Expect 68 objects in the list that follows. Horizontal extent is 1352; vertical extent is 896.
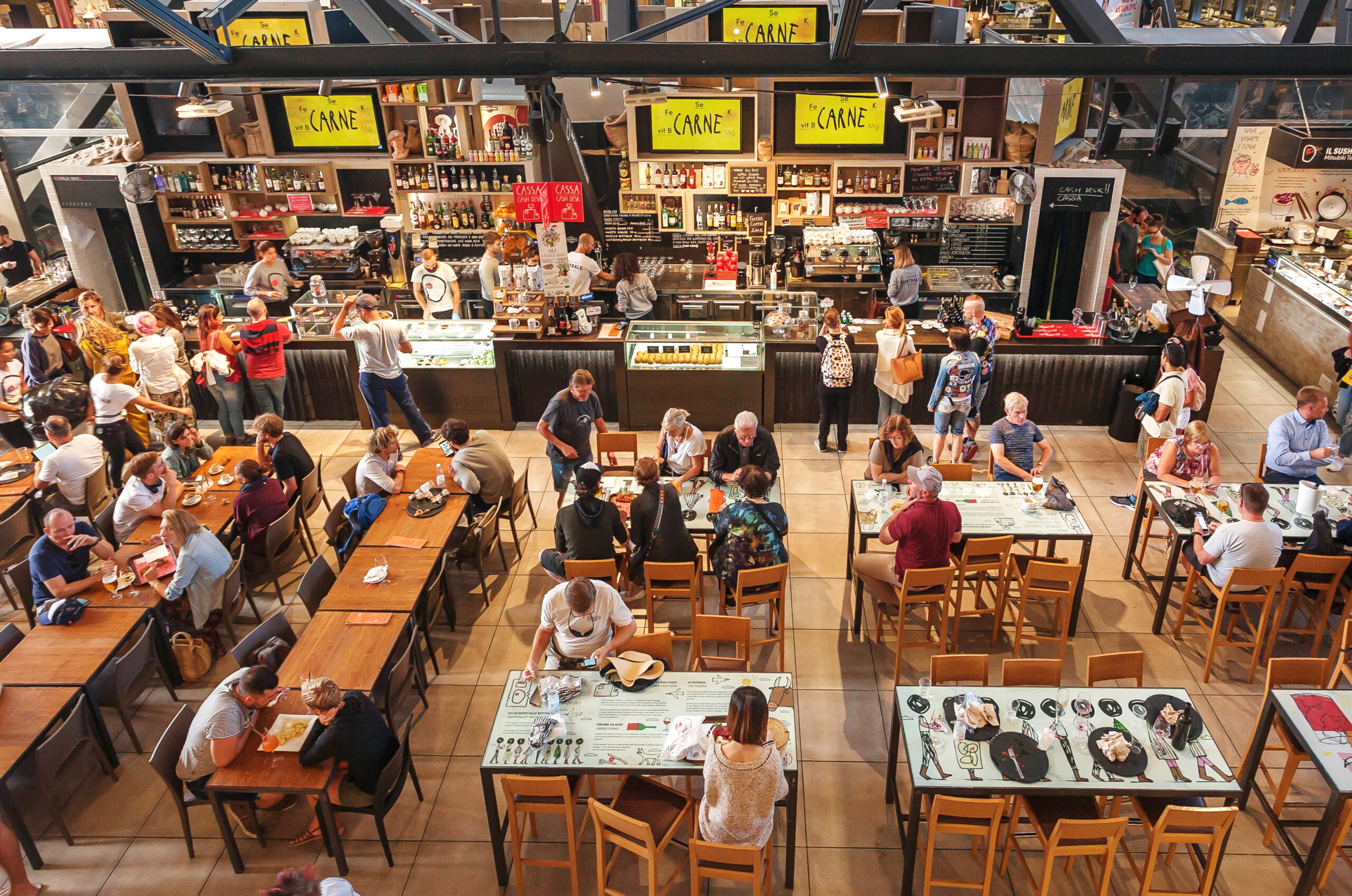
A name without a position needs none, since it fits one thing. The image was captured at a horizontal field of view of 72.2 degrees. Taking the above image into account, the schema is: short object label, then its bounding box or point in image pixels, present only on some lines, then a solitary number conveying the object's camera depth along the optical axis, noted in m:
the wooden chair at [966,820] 4.27
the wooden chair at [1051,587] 6.08
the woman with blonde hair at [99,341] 8.88
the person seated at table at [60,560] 5.96
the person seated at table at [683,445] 6.99
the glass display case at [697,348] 9.34
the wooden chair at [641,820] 4.26
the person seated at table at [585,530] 6.11
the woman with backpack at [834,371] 8.70
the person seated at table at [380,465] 6.97
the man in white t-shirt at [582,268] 10.22
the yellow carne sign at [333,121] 10.93
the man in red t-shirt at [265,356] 8.97
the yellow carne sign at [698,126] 10.61
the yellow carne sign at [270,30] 10.11
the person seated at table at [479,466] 7.02
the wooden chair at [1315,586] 6.03
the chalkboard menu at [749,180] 11.00
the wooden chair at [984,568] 6.33
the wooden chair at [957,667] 5.21
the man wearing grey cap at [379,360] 8.64
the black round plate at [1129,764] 4.58
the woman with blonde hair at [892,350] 8.63
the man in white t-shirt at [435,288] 9.93
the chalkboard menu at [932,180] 10.88
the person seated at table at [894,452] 6.94
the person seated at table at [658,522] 6.19
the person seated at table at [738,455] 7.00
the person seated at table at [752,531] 6.18
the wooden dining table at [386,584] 5.95
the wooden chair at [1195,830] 4.18
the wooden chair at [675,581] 6.20
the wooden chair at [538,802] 4.52
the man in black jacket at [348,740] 4.72
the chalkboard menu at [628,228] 11.62
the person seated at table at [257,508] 6.80
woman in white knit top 4.07
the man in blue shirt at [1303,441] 6.93
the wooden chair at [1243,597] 5.98
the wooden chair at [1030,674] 5.16
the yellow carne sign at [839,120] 10.54
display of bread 9.34
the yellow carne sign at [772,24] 9.42
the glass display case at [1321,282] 9.80
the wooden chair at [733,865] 4.12
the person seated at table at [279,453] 7.21
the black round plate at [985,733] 4.78
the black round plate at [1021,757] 4.57
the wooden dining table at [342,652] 5.38
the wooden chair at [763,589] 6.04
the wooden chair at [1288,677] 5.10
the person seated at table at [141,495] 6.63
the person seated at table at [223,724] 4.81
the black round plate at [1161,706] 4.79
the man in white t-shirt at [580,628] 5.32
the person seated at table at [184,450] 7.50
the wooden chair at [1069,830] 4.12
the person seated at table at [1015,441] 7.13
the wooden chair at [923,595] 5.98
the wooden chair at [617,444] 7.88
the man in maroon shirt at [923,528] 6.00
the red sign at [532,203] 9.12
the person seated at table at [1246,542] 5.89
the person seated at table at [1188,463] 6.91
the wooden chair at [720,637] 5.62
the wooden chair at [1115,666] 5.20
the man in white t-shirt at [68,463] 7.20
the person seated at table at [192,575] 5.95
